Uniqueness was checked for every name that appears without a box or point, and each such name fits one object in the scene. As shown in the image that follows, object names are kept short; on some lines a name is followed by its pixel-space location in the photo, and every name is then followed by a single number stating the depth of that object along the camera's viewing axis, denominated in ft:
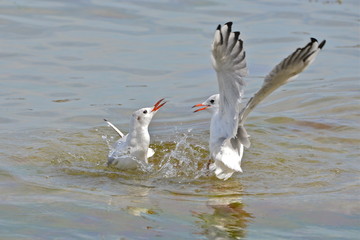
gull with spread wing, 44.68
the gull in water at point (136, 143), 50.61
